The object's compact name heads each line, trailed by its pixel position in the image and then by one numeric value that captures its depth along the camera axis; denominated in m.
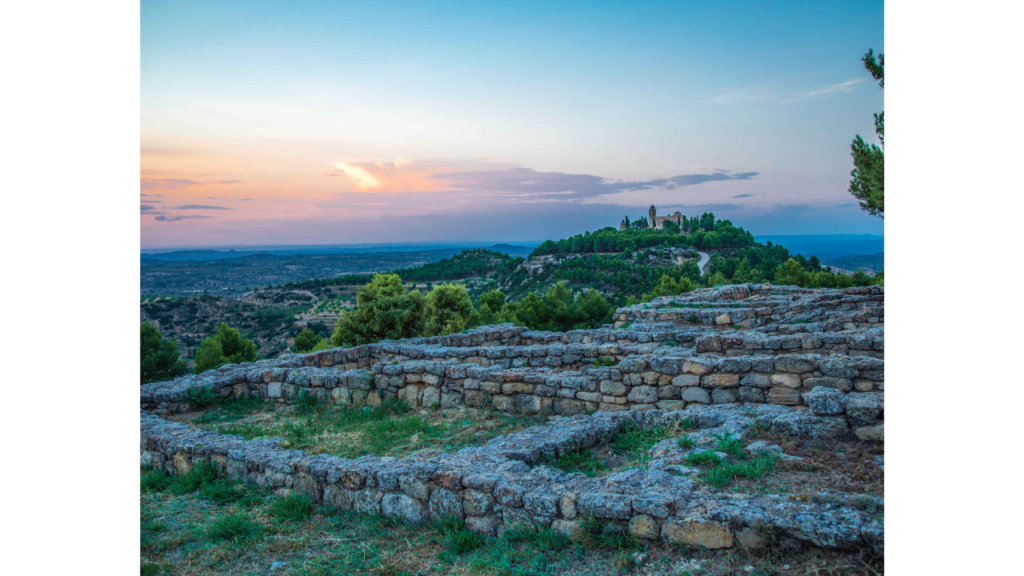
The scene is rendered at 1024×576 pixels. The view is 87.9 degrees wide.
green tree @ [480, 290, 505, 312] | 31.38
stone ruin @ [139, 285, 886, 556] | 4.06
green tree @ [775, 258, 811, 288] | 28.64
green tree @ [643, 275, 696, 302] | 30.03
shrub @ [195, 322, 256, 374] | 25.41
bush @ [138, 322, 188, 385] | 22.94
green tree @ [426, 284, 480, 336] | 25.36
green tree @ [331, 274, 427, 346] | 25.11
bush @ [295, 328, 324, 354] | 32.46
